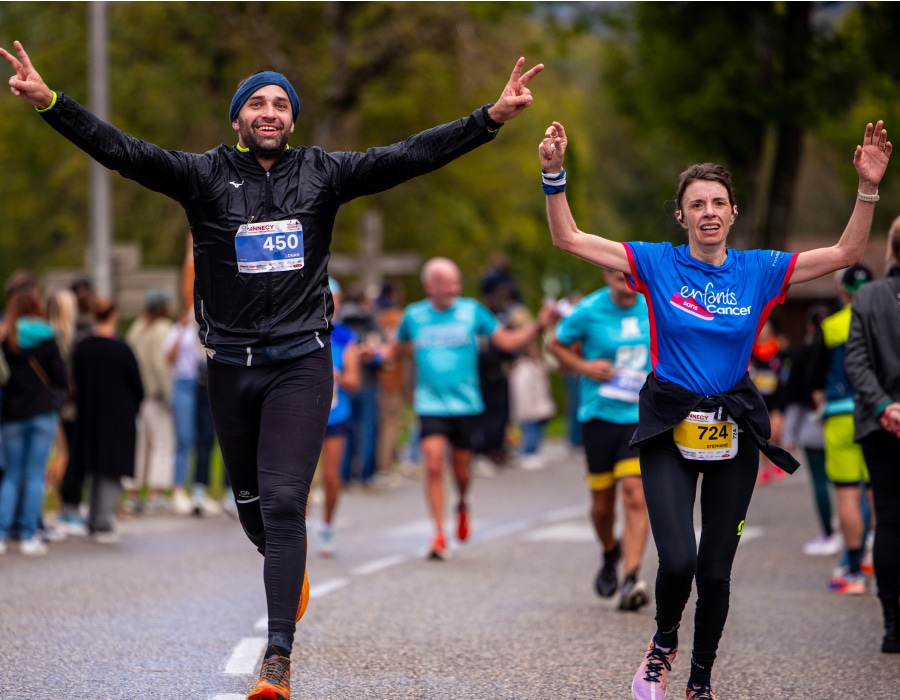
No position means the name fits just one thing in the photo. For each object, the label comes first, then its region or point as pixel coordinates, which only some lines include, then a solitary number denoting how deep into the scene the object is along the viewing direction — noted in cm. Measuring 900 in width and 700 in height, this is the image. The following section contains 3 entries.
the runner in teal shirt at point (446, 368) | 2337
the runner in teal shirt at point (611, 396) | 1798
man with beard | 1134
